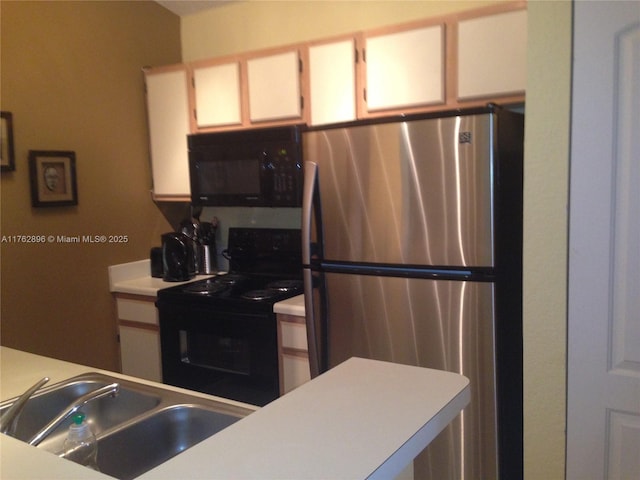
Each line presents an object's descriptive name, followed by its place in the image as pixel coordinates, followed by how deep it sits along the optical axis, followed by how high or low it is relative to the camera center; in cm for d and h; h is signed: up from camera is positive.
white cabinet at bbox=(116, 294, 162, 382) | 289 -73
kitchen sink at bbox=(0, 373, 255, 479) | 125 -54
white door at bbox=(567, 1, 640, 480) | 145 -15
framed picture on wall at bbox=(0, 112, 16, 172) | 246 +28
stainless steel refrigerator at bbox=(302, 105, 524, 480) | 181 -22
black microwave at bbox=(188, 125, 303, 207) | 264 +15
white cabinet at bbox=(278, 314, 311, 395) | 240 -69
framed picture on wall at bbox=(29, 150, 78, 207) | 259 +13
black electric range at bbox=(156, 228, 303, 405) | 250 -63
